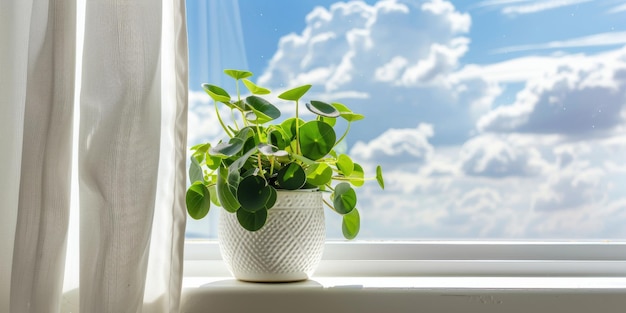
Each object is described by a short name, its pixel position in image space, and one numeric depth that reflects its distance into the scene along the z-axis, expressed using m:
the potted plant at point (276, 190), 1.13
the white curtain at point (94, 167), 0.97
